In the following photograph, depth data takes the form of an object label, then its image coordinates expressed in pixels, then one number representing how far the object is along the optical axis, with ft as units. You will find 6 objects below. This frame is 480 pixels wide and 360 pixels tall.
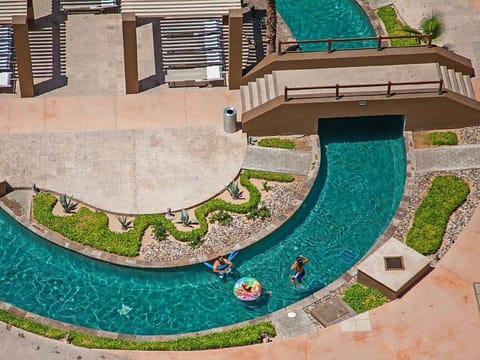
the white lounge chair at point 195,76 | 136.26
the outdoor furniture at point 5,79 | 133.80
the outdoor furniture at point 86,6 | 145.07
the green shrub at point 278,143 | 129.59
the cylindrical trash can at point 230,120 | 129.45
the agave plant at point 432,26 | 137.18
